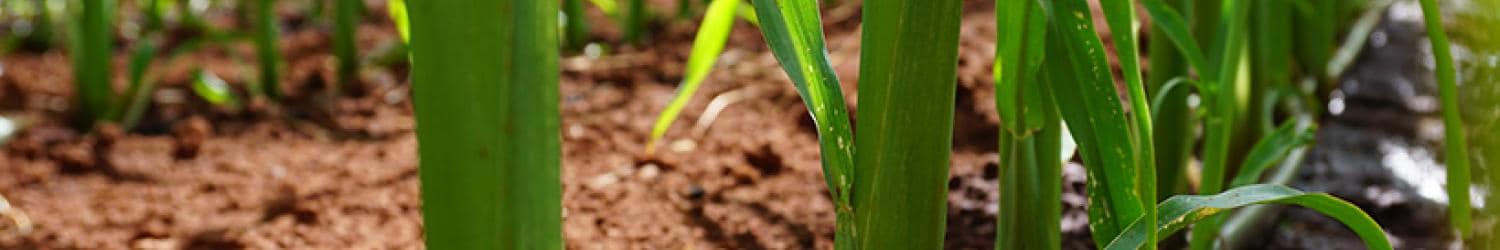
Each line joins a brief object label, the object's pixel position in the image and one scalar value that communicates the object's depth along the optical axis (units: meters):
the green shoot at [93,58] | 1.45
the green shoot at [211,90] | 1.49
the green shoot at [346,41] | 1.69
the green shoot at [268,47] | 1.62
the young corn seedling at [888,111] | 0.56
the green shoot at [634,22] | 1.91
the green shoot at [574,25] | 1.82
